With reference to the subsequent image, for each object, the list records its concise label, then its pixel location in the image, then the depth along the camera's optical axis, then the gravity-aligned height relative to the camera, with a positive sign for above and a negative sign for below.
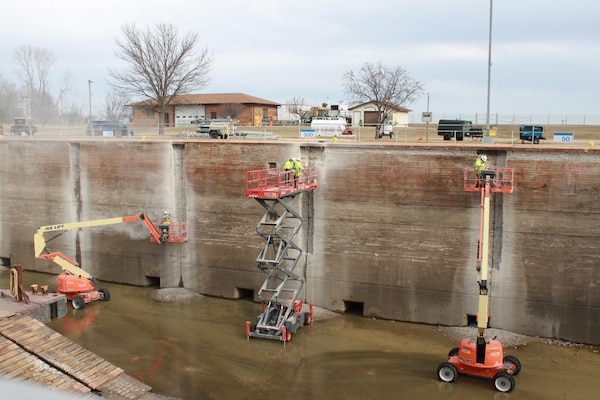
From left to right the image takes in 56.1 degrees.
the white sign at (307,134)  27.56 +0.20
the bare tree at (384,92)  40.41 +3.29
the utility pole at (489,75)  27.03 +3.07
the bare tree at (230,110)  55.09 +2.76
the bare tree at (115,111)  71.38 +3.56
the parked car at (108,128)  35.87 +0.68
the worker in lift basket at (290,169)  19.88 -1.11
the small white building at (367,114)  48.36 +2.18
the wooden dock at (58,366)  14.98 -6.33
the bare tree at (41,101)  53.22 +3.88
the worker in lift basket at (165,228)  24.38 -3.86
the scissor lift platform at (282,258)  19.25 -4.48
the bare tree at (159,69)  44.38 +5.45
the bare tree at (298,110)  62.06 +3.61
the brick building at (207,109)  53.88 +2.86
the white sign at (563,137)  22.75 +0.03
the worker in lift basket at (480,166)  18.75 -0.94
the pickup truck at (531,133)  25.84 +0.23
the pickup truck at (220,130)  31.97 +0.51
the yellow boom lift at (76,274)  22.92 -5.65
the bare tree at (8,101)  54.41 +3.63
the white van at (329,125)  34.42 +0.84
